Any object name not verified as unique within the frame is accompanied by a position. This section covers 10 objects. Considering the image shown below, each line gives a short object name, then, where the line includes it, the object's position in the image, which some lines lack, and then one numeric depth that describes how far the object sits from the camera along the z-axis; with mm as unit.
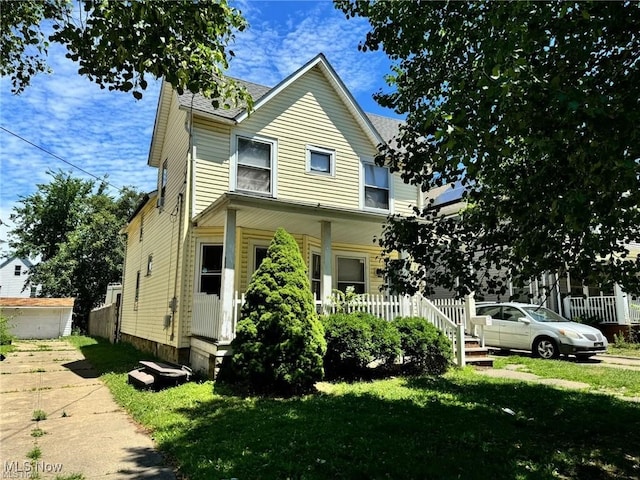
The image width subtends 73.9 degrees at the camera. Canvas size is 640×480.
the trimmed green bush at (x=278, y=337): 7250
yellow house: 9656
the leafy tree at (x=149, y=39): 4117
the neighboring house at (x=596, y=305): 16188
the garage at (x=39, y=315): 23672
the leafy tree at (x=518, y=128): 3273
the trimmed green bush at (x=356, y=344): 8273
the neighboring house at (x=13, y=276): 44188
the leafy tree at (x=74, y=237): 29219
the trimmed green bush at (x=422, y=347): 9164
